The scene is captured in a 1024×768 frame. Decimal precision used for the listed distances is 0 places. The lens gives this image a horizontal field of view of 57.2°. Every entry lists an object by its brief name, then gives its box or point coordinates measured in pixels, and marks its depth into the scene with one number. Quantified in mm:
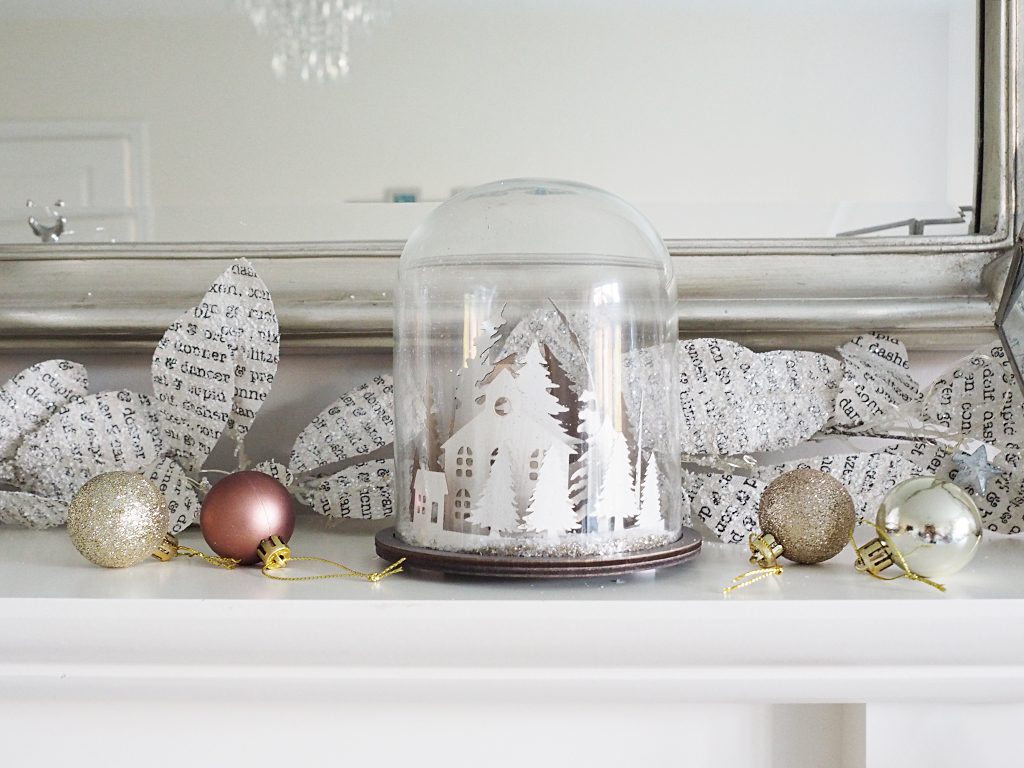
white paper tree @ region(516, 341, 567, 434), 478
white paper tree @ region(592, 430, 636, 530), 475
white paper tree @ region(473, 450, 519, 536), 466
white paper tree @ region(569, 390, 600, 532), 474
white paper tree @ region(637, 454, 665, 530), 487
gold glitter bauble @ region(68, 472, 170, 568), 488
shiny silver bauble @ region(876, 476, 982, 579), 462
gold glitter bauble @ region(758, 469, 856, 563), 491
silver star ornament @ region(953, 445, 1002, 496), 584
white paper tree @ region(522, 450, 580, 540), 465
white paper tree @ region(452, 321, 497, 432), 500
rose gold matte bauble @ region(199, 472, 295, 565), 492
